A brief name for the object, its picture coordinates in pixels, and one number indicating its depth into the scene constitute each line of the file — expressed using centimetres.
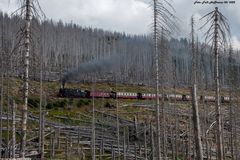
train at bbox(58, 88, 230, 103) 8838
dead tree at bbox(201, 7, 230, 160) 1886
